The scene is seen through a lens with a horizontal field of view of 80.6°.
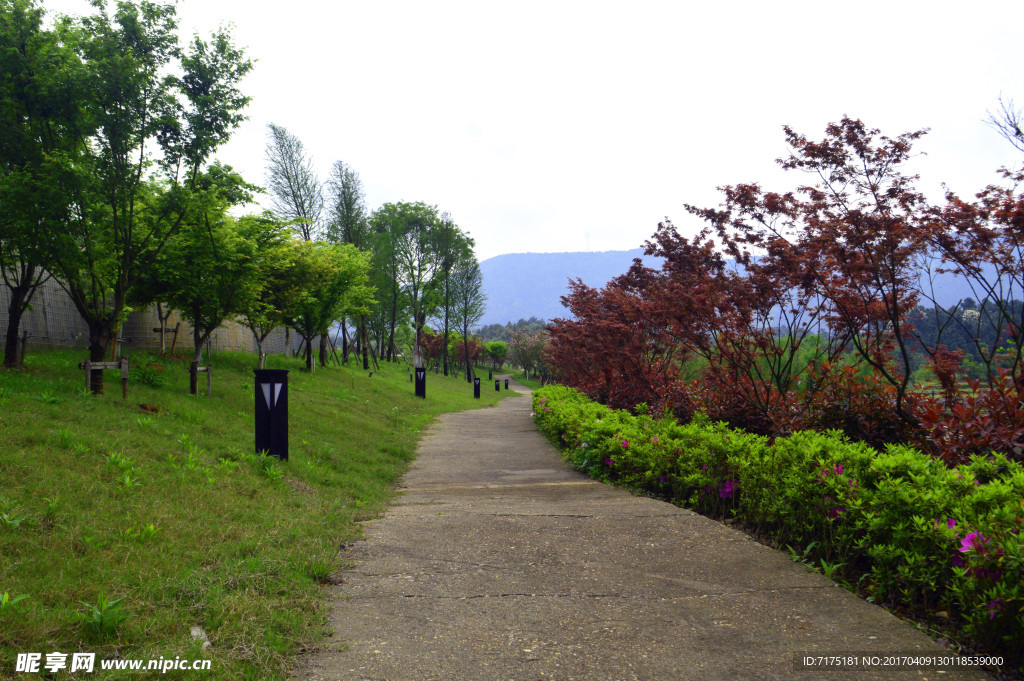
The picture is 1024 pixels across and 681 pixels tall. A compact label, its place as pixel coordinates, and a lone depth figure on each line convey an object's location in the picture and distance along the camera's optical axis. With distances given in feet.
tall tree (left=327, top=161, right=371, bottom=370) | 117.91
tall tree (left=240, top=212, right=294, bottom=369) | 57.72
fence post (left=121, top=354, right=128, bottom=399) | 29.12
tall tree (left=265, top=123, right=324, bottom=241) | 109.19
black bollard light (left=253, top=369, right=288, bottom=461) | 24.89
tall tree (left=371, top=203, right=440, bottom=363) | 148.46
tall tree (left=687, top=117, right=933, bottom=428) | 20.65
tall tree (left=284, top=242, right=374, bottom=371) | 66.28
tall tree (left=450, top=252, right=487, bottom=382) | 171.22
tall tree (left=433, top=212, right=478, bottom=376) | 154.40
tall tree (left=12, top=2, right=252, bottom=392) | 28.32
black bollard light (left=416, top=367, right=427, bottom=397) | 83.15
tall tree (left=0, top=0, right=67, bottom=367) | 27.43
